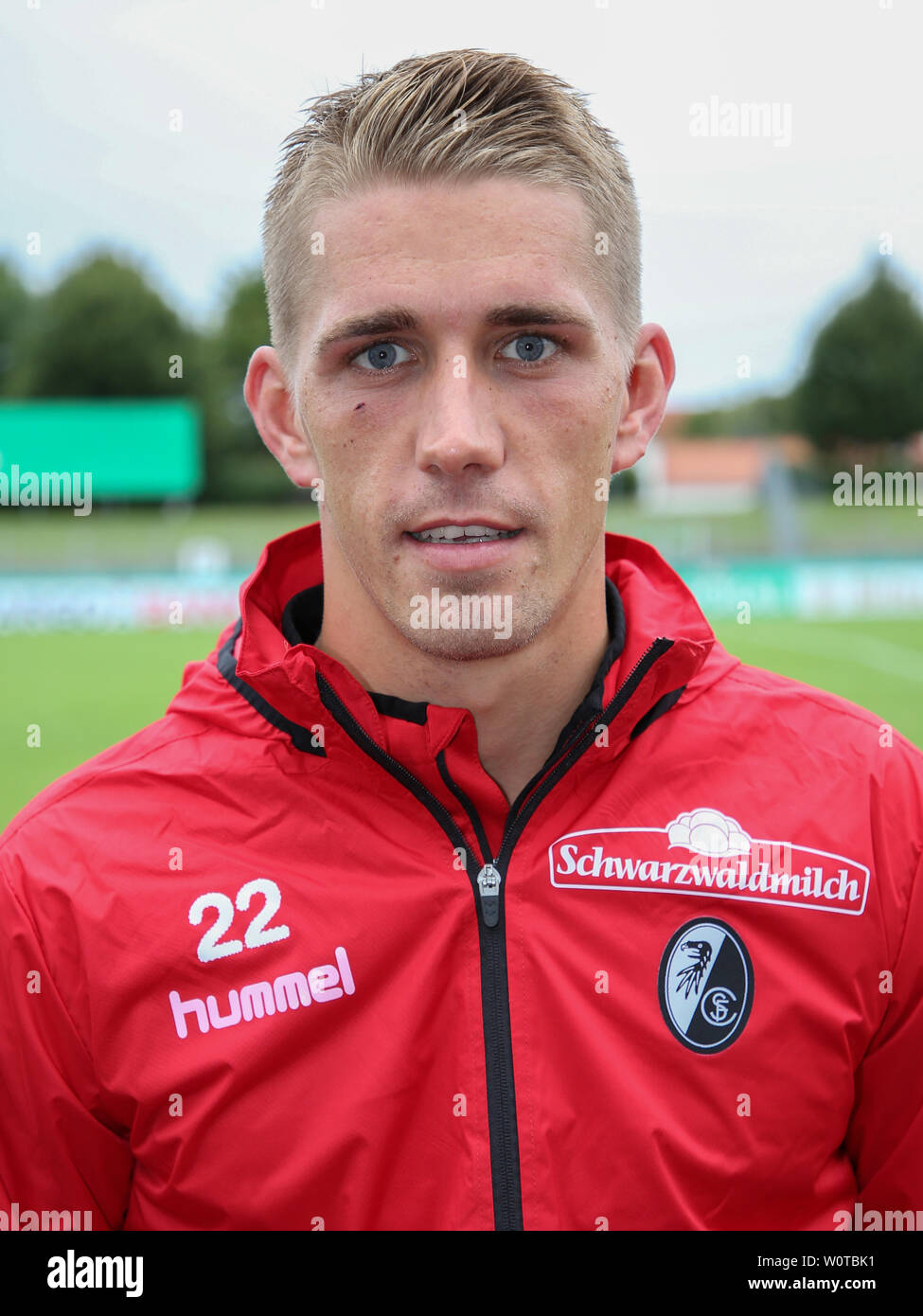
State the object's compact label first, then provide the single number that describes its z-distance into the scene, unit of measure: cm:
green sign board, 2889
